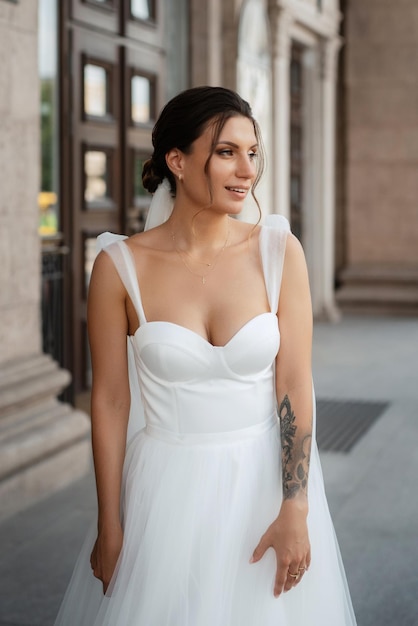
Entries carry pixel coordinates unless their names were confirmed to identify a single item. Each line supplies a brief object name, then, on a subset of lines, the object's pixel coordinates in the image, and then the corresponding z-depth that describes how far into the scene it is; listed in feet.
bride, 7.42
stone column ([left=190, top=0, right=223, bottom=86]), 28.73
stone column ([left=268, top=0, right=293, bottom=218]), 34.50
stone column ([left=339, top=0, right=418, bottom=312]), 44.80
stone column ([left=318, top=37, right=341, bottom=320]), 41.47
